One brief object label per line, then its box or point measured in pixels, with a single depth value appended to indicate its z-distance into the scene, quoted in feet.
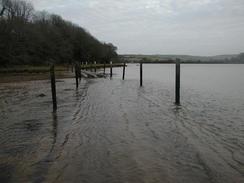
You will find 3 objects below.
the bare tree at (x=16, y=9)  145.48
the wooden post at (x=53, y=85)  30.90
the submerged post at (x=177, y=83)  35.23
